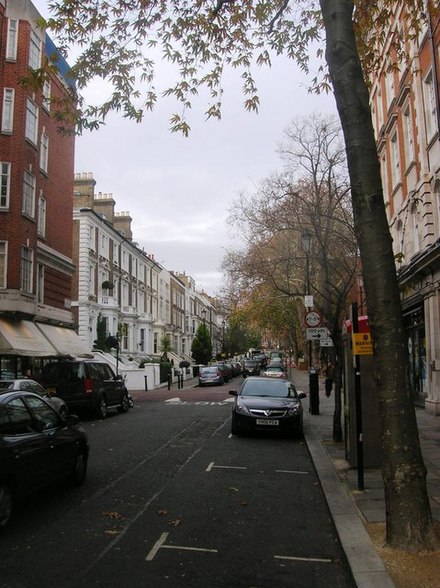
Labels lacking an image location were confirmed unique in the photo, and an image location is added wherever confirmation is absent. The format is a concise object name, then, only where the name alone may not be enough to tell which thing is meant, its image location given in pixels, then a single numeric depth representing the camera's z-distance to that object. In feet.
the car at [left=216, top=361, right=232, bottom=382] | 138.45
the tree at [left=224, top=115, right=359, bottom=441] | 43.32
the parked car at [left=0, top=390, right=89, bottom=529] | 18.93
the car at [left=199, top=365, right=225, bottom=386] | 127.65
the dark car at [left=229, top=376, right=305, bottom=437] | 41.45
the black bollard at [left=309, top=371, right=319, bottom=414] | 59.82
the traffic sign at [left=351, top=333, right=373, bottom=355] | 24.18
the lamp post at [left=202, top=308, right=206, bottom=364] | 242.99
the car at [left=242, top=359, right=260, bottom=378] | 178.03
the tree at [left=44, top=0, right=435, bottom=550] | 16.16
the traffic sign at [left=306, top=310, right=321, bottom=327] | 53.93
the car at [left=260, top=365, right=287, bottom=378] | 125.30
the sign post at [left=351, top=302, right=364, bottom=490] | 24.20
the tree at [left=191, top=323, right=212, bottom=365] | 243.40
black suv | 56.54
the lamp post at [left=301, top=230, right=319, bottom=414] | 59.77
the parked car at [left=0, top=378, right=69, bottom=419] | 43.38
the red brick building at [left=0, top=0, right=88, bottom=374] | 72.54
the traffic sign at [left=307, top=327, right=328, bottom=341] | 52.39
